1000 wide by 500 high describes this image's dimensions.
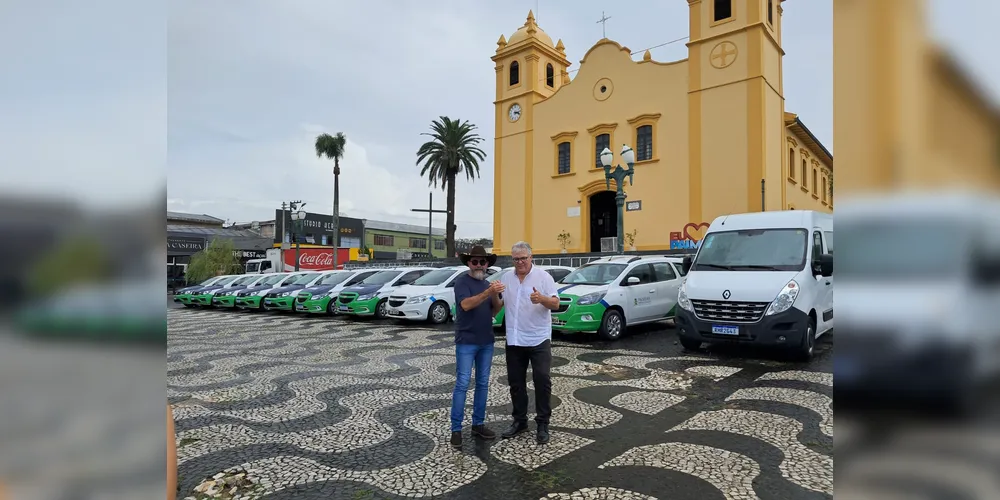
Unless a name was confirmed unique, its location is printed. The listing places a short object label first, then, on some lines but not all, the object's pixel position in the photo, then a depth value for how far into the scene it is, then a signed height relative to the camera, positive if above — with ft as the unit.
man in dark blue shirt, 15.79 -2.05
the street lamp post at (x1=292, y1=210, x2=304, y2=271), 115.65 +8.47
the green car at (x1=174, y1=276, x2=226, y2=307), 82.70 -4.83
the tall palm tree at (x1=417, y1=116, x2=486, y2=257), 132.26 +25.19
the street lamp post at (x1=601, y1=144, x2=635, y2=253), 55.69 +8.83
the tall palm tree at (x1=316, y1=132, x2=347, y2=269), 142.92 +28.89
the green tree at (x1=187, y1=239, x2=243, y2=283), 151.43 -0.36
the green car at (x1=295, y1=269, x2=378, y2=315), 60.34 -3.55
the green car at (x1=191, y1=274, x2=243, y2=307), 78.89 -4.49
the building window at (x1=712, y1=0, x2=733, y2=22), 90.12 +40.03
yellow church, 87.15 +21.71
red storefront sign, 157.28 +0.42
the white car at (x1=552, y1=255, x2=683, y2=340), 35.81 -2.26
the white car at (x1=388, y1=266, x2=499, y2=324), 48.98 -3.61
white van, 26.09 -1.22
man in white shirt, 16.40 -2.01
